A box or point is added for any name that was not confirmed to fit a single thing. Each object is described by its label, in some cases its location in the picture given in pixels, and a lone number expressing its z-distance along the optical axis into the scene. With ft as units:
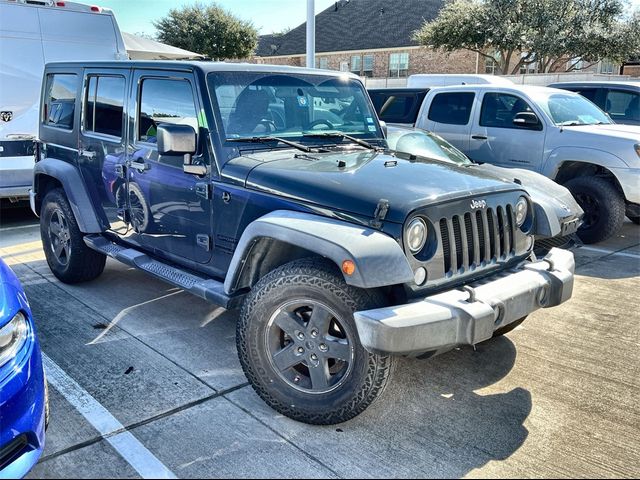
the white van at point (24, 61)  24.45
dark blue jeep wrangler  9.43
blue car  7.79
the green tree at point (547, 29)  80.79
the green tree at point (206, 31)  118.42
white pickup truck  23.09
